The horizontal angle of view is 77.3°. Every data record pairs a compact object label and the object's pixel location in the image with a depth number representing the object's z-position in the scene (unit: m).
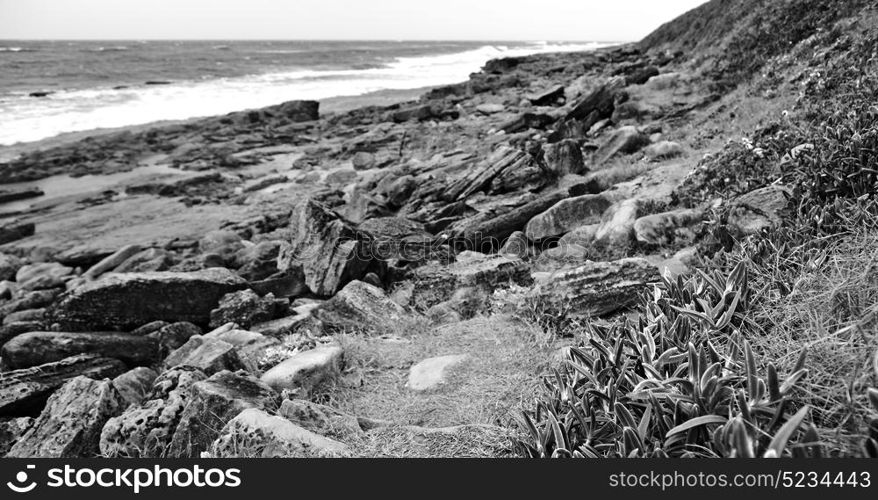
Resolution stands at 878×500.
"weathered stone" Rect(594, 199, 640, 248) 6.25
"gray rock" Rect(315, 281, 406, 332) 5.80
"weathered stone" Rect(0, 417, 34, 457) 4.44
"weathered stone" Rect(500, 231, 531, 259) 7.39
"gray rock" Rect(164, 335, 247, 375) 4.62
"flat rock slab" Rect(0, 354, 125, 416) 4.99
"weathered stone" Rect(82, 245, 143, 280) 9.55
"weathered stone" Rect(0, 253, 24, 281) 9.97
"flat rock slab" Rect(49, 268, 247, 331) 6.38
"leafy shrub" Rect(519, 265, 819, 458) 2.07
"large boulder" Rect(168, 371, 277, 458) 3.59
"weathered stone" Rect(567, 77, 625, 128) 14.27
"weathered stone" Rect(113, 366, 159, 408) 4.62
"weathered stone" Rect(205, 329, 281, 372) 5.01
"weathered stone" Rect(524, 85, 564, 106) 20.56
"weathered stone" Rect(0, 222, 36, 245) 11.83
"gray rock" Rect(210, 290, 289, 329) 6.46
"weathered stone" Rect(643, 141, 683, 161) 9.39
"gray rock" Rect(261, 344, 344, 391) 4.44
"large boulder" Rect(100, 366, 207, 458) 3.69
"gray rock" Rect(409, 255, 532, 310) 6.05
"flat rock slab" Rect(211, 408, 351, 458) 3.13
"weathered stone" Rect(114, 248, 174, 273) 9.13
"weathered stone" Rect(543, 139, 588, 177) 9.99
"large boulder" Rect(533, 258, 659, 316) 4.45
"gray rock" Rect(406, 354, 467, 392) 4.35
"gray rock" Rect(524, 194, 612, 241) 7.61
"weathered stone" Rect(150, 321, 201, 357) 6.12
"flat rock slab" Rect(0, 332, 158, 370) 5.80
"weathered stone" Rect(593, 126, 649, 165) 10.45
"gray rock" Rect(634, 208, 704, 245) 5.77
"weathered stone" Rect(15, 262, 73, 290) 9.26
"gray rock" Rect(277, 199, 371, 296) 7.09
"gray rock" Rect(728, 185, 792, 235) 4.32
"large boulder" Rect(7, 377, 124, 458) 3.93
